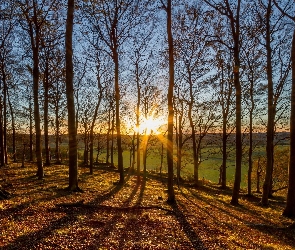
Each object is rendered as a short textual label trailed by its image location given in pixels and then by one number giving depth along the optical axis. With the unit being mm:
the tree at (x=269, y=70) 20078
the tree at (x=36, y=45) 19234
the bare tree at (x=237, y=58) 17469
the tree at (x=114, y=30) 22250
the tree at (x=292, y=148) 14398
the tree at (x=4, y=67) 25247
